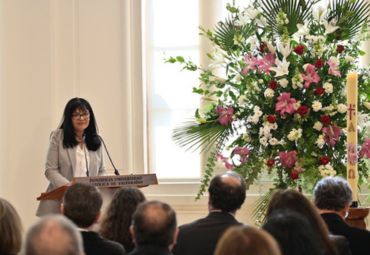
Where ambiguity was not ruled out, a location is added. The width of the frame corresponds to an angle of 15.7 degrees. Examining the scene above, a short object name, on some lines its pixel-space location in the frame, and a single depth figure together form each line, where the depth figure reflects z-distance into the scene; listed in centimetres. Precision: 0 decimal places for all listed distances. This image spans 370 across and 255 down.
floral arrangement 983
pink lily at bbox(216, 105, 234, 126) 1025
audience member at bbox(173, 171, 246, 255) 648
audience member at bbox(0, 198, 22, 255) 575
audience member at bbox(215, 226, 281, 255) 387
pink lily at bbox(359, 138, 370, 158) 988
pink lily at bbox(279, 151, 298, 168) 965
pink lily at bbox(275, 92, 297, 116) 973
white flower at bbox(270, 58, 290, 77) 986
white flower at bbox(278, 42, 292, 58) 997
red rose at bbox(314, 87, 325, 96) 985
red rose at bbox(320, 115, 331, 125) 980
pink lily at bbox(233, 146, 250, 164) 1008
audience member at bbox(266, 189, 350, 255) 584
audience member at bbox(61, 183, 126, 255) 600
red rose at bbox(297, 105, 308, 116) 976
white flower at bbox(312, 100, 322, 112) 973
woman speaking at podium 1029
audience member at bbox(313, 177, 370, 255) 662
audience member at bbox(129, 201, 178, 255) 532
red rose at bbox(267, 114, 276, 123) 978
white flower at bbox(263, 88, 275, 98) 987
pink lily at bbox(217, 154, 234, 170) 1039
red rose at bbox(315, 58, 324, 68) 992
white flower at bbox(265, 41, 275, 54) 1010
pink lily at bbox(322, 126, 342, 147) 983
